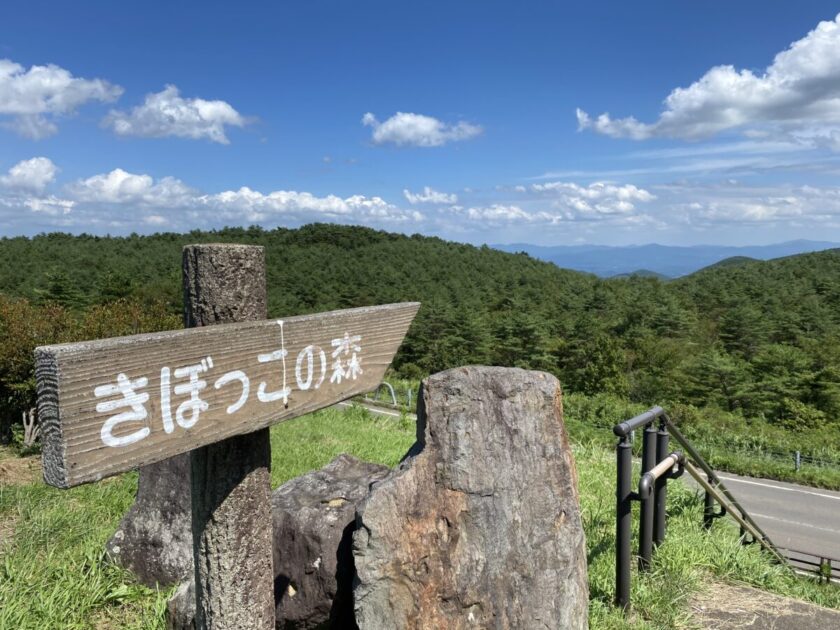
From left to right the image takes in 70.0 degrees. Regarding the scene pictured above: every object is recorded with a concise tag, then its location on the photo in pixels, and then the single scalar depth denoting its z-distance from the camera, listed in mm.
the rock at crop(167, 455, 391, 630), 3012
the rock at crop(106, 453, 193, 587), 3787
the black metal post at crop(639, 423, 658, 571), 3408
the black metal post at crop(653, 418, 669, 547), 3609
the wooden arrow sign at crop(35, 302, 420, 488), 1312
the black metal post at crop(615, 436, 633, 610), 3029
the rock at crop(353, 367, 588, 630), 2398
